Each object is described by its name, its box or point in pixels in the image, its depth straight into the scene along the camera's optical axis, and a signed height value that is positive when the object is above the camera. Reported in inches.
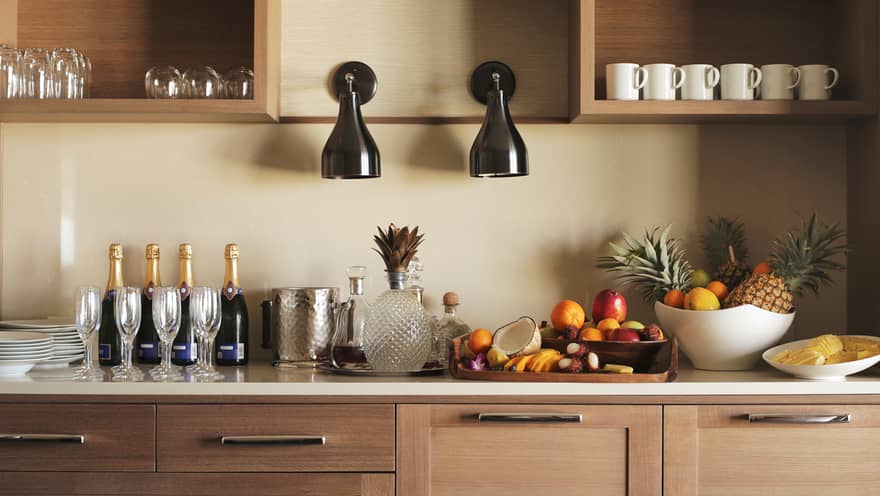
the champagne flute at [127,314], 89.3 -6.4
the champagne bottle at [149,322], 100.0 -8.1
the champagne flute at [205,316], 88.8 -6.6
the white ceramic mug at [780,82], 97.0 +16.9
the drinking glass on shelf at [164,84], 98.2 +16.8
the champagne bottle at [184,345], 98.2 -10.2
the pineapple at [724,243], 103.6 +0.4
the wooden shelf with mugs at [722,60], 95.9 +20.4
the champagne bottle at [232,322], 99.9 -8.1
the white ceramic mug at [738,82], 97.1 +16.9
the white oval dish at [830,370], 84.4 -11.0
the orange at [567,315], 94.0 -6.8
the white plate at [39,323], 98.4 -8.2
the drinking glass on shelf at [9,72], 97.3 +17.8
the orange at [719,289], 95.7 -4.2
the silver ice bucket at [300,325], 99.7 -8.3
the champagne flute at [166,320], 88.6 -6.9
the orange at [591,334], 91.3 -8.5
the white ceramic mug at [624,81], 96.8 +16.9
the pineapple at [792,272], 92.4 -2.5
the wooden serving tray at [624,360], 85.3 -10.6
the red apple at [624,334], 89.7 -8.3
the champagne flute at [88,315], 87.7 -6.4
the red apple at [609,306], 96.3 -6.0
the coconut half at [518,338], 89.4 -8.7
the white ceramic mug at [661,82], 96.9 +16.9
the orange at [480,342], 90.2 -9.1
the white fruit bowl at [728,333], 91.2 -8.4
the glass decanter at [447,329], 97.3 -8.6
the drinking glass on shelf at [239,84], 98.9 +16.9
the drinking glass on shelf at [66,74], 98.6 +17.9
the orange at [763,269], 96.4 -2.2
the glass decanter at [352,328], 95.0 -8.3
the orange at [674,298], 95.0 -5.2
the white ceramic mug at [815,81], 97.0 +16.9
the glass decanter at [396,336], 91.7 -8.7
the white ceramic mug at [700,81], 97.1 +17.0
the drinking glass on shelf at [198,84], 98.4 +16.8
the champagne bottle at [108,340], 99.6 -9.9
